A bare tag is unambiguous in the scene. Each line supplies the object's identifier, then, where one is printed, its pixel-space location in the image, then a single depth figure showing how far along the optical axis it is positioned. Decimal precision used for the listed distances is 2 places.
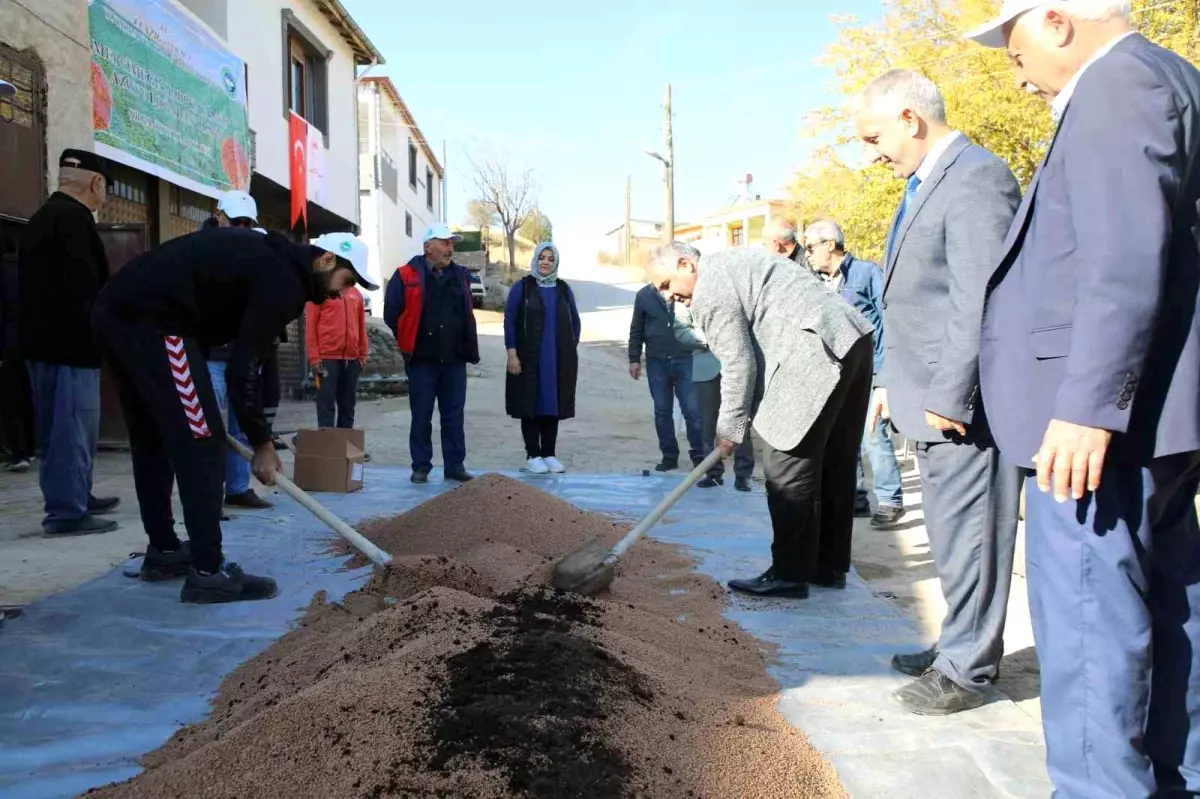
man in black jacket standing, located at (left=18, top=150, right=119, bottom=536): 4.02
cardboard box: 5.12
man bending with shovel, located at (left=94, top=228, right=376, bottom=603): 3.01
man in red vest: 5.70
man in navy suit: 1.44
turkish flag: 11.55
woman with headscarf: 6.08
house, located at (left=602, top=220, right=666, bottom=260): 55.94
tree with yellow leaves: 11.34
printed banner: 6.60
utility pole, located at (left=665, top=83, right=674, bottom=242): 21.88
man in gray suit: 2.21
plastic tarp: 1.92
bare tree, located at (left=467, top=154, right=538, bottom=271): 37.69
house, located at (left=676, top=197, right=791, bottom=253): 40.71
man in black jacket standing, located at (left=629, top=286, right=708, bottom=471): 6.25
